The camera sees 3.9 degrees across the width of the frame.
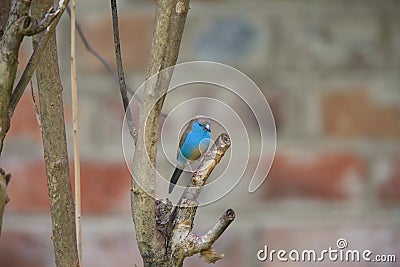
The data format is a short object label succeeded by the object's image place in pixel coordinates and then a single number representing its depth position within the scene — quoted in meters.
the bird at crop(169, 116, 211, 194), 8.46
